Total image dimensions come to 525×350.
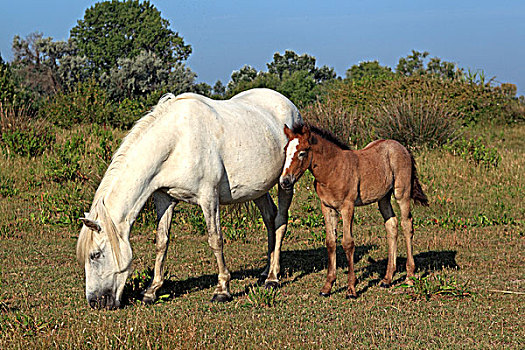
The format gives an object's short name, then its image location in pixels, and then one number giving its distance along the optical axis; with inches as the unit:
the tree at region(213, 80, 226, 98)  2586.1
